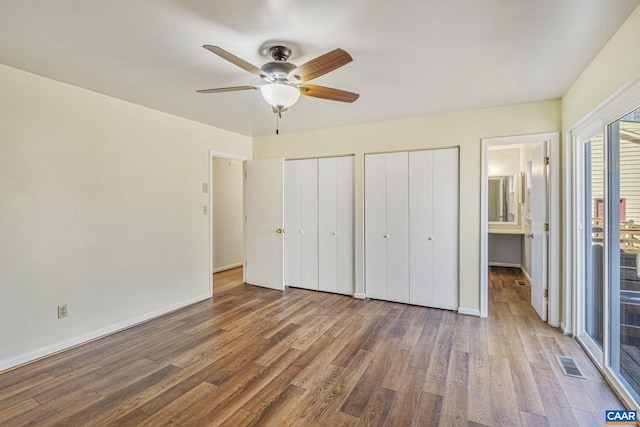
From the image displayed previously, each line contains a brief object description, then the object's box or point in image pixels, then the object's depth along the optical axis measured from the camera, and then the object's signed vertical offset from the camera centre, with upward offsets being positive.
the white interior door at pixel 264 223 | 4.54 -0.19
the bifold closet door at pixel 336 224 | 4.26 -0.20
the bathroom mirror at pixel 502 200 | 5.70 +0.17
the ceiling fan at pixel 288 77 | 1.84 +0.88
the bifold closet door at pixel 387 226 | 3.87 -0.22
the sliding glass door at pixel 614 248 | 1.92 -0.28
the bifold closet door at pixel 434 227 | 3.62 -0.21
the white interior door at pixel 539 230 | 3.25 -0.24
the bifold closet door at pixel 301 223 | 4.52 -0.19
